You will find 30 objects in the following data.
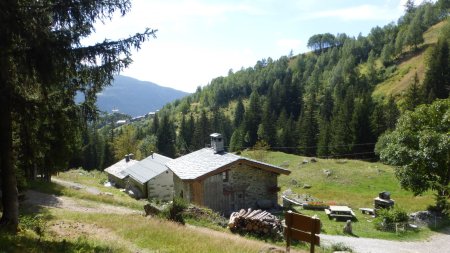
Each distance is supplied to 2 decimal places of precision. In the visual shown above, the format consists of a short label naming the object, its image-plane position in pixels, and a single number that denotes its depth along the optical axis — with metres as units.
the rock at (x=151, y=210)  19.61
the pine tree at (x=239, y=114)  137.38
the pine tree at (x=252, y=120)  111.81
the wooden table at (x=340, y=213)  29.51
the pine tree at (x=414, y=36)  151.62
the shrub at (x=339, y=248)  17.33
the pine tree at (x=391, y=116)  82.69
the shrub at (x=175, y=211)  18.61
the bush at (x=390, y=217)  26.56
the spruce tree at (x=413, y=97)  84.38
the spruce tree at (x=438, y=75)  90.19
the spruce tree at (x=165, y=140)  108.44
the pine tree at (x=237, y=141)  107.59
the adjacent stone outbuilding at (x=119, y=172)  60.57
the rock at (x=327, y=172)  53.56
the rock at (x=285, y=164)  63.68
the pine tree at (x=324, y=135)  87.00
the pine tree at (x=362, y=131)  81.56
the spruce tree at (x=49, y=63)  10.67
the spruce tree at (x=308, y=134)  93.19
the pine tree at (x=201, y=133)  109.99
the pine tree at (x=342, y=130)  82.88
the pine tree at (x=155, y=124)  129.43
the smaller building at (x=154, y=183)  48.00
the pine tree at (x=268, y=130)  101.12
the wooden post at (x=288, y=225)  11.65
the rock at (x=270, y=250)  12.19
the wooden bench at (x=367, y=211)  31.94
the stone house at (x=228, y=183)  29.88
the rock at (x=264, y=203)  31.06
